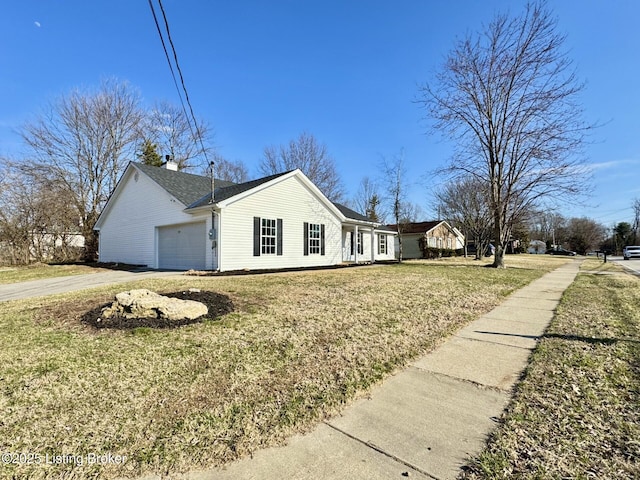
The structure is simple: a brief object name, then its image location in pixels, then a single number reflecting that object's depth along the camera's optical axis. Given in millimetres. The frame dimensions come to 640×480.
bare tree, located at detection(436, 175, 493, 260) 27603
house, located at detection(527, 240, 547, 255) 58481
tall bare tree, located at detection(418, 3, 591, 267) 14789
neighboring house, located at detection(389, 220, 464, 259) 31078
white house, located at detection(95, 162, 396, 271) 12578
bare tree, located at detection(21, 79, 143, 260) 21281
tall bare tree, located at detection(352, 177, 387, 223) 37438
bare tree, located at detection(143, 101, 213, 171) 27453
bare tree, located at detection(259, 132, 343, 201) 31406
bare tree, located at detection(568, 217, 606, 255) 56188
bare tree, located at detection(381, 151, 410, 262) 23375
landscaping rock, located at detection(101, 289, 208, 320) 4652
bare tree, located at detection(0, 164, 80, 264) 18750
